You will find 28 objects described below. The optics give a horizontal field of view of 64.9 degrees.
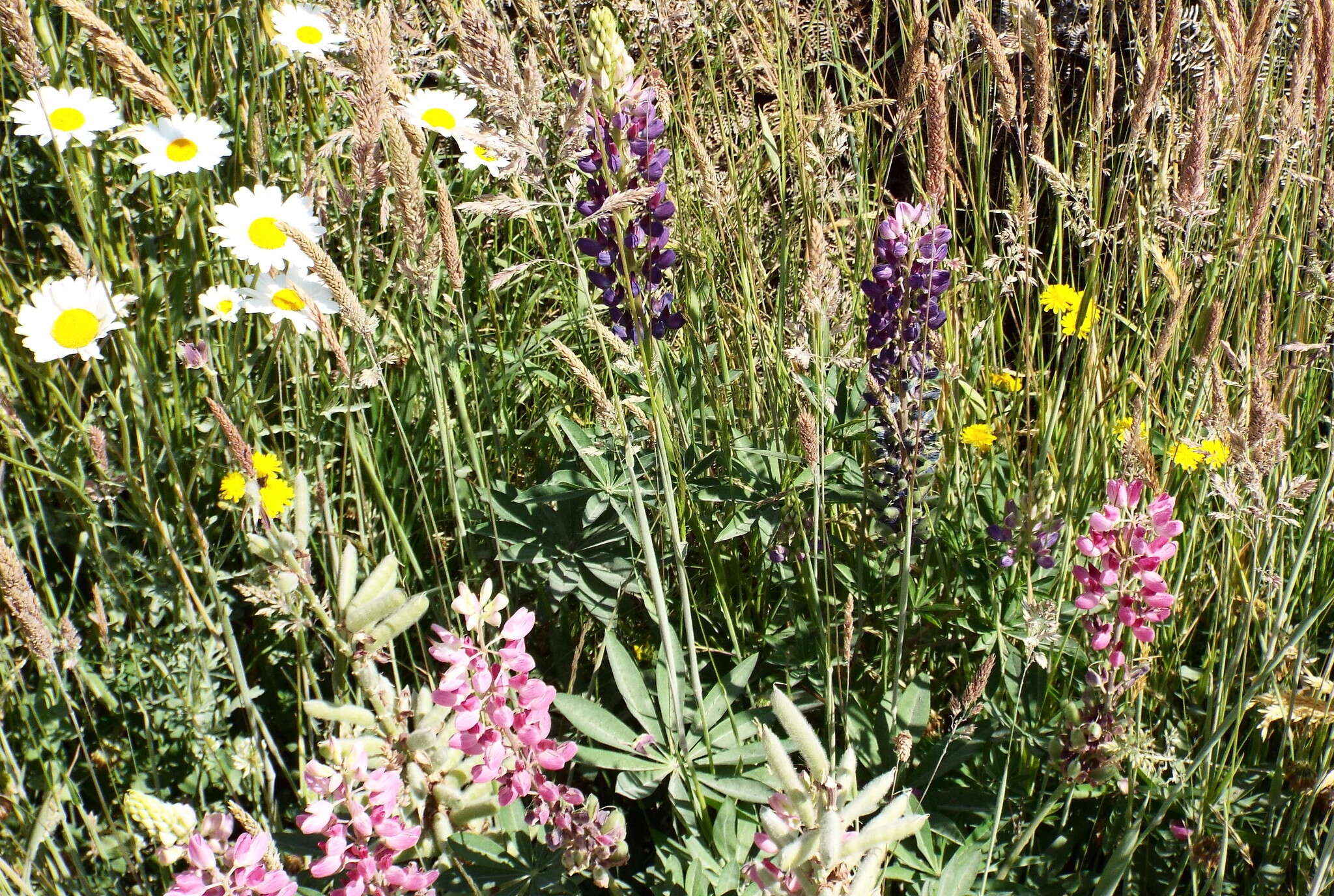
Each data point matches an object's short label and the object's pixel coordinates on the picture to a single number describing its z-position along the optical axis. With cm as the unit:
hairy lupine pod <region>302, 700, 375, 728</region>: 96
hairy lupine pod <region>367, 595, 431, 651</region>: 106
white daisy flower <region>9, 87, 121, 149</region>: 191
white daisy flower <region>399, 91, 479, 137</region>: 230
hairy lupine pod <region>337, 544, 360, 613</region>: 104
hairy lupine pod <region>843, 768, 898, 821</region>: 82
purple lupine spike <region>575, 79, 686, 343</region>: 140
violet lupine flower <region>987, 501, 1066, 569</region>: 142
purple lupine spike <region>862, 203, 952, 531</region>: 155
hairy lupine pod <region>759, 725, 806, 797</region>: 76
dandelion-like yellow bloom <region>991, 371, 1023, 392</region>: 217
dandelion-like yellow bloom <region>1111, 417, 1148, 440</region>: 170
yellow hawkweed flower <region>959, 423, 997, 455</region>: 202
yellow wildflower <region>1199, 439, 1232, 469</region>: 159
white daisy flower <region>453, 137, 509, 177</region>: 214
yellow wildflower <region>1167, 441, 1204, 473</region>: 168
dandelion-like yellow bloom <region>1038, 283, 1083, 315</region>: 226
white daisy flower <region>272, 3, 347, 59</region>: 209
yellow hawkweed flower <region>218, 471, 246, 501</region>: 180
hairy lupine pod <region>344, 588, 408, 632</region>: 103
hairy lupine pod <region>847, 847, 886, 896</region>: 73
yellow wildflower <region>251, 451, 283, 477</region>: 191
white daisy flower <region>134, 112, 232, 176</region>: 187
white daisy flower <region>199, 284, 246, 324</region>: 195
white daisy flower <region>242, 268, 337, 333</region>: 169
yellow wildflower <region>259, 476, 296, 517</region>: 187
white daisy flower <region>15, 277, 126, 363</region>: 182
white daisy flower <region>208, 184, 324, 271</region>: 177
